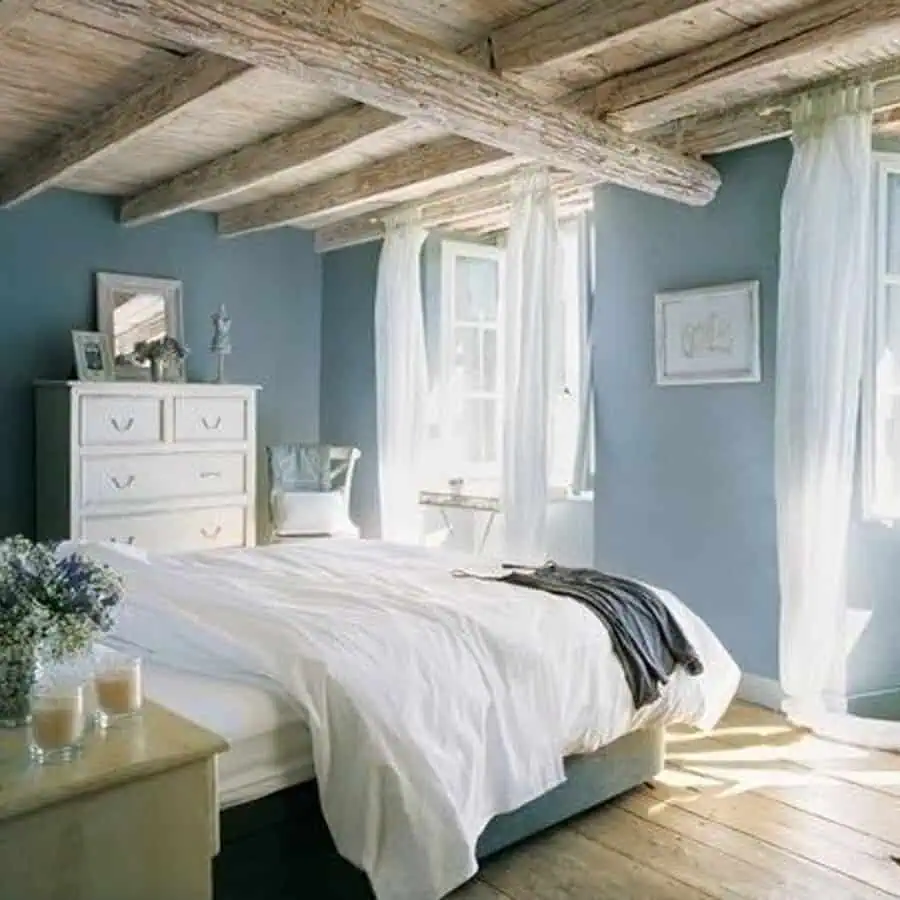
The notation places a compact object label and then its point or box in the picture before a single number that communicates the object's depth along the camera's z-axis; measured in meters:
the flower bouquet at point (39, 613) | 1.64
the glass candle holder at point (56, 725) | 1.57
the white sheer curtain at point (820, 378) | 3.52
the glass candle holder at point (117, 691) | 1.75
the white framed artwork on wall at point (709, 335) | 3.97
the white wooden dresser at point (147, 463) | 4.66
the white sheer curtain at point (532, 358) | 4.50
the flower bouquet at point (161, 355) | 5.23
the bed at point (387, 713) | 2.00
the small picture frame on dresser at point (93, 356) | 5.03
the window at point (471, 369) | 5.20
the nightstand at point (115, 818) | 1.44
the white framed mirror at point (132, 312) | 5.23
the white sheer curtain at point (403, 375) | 5.35
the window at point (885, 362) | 3.77
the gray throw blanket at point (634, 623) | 2.71
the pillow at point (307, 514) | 5.21
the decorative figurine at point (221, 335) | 5.44
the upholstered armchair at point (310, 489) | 5.22
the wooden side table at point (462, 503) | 5.03
